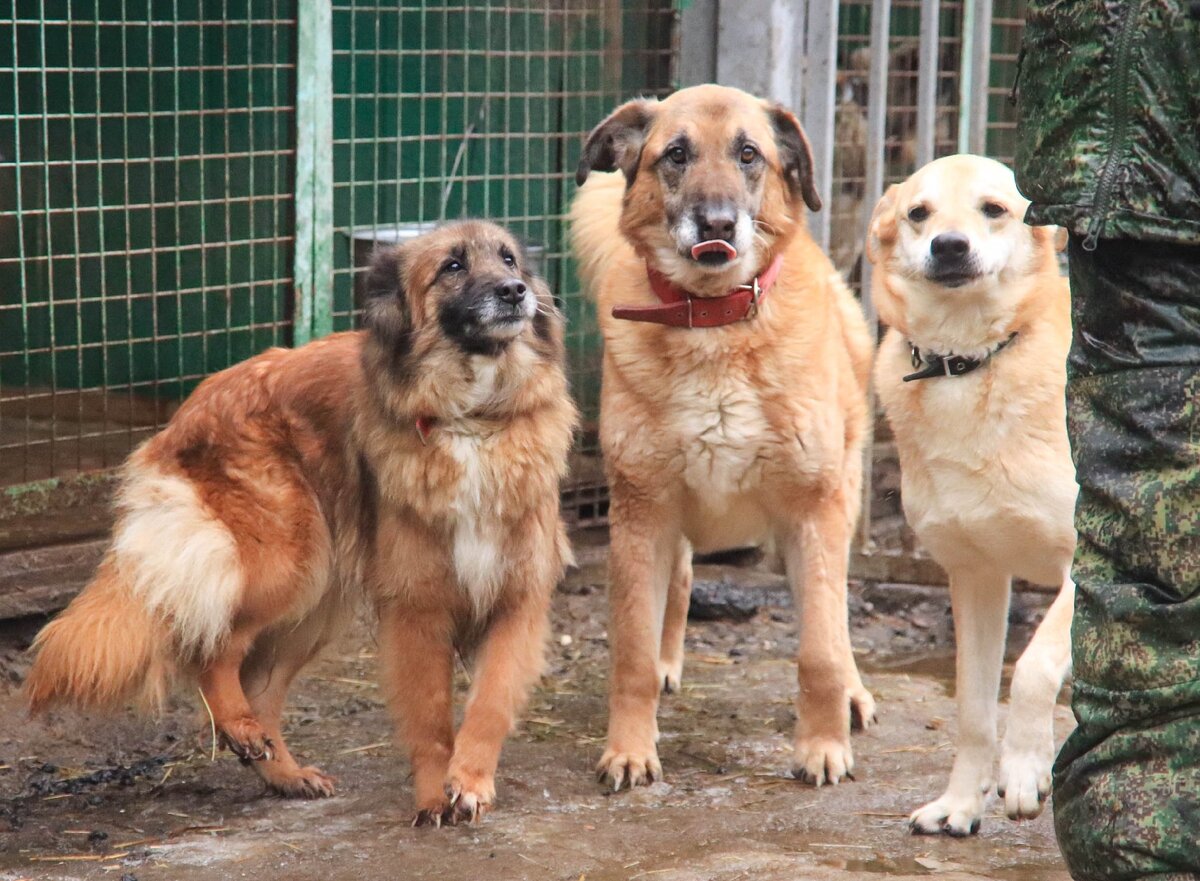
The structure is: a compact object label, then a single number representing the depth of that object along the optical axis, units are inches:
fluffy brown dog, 147.9
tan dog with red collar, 161.5
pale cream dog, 139.6
